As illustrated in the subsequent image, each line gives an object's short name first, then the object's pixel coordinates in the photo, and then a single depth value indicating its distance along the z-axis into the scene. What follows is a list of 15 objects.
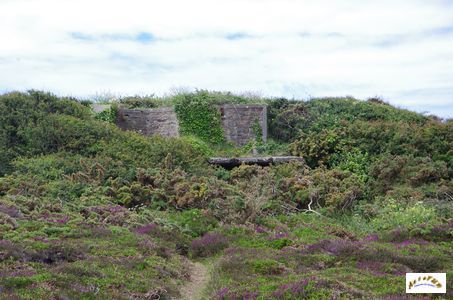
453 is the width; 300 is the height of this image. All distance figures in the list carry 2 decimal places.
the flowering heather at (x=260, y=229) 15.39
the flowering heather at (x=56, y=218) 13.98
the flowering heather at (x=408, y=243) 13.37
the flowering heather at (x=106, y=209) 15.55
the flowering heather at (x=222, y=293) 9.94
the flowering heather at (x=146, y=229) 14.60
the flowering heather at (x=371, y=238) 14.47
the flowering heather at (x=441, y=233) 14.28
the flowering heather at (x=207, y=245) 14.03
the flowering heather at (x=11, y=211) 14.02
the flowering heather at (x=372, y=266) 11.00
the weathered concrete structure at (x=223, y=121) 26.73
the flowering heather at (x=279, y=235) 14.40
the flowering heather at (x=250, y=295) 9.50
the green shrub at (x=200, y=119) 26.50
